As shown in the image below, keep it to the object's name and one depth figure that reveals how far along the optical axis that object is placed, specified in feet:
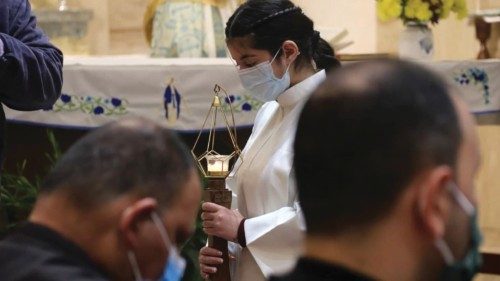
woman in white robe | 11.00
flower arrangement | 19.07
